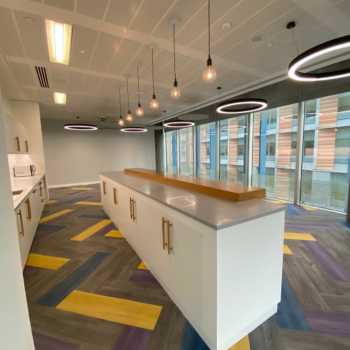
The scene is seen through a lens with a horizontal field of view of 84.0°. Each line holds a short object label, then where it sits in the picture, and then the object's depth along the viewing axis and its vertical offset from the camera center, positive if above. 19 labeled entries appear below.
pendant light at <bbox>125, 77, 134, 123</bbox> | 4.66 +1.02
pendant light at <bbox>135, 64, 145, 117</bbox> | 4.21 +1.77
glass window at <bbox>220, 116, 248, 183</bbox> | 6.48 +0.15
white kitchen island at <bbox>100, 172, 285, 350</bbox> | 1.41 -0.88
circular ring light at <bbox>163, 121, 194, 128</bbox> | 6.14 +0.97
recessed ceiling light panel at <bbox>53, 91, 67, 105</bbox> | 5.49 +1.72
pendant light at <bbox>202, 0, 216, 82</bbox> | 2.29 +0.96
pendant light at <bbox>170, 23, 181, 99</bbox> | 2.95 +0.94
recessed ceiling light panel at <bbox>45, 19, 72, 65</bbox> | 2.66 +1.75
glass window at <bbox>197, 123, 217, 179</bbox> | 7.72 +0.12
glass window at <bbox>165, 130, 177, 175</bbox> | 10.84 +0.24
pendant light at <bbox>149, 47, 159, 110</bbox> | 3.65 +0.94
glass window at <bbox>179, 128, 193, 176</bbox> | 9.14 +0.14
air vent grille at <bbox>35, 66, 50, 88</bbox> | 3.89 +1.74
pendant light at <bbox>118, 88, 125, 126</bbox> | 5.55 +1.74
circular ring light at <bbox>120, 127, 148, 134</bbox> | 7.84 +1.01
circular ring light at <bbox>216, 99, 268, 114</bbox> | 4.13 +1.09
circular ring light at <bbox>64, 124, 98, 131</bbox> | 6.58 +0.97
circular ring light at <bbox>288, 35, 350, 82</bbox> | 1.94 +1.06
